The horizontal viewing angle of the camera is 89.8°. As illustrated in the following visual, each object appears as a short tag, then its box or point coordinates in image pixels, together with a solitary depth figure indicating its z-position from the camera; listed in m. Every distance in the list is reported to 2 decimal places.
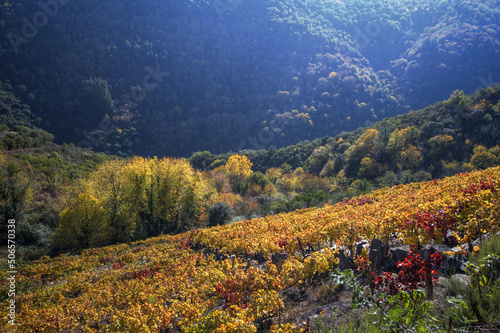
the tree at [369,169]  44.78
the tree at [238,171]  47.03
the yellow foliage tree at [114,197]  25.36
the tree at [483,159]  32.53
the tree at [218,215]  27.92
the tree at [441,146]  40.22
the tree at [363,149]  49.22
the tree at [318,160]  57.69
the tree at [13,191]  23.59
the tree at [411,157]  41.78
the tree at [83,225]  21.84
